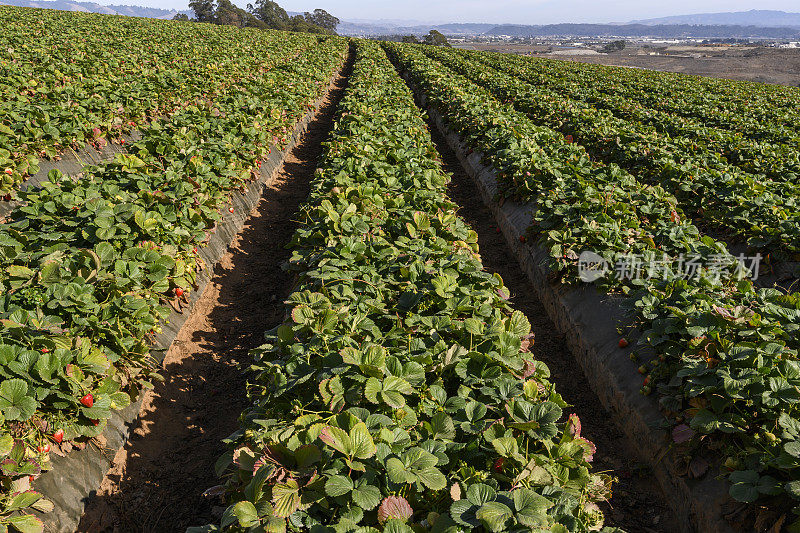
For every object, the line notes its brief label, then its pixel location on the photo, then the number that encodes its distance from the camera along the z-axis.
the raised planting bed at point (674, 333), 3.29
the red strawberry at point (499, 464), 2.67
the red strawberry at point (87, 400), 3.48
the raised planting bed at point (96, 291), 3.25
